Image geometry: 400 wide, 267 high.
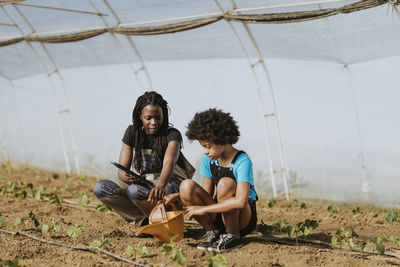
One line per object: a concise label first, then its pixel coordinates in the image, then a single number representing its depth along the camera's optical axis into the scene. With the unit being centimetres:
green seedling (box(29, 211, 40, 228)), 421
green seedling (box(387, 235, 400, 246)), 371
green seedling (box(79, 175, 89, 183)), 790
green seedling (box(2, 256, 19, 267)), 294
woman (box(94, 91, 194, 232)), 386
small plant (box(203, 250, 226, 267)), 281
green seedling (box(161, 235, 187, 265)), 296
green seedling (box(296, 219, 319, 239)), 405
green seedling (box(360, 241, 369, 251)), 354
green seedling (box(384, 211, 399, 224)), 455
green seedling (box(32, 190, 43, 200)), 594
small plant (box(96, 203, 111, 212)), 523
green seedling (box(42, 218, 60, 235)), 402
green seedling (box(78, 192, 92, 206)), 563
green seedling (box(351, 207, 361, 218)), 509
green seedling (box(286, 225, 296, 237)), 397
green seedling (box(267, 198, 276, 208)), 578
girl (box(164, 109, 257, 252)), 340
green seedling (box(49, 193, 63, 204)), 552
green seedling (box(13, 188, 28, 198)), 605
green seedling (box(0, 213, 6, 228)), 423
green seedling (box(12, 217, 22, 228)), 423
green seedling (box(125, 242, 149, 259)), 338
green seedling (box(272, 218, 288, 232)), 411
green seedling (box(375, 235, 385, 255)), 346
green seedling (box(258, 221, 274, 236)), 402
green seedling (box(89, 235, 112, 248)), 364
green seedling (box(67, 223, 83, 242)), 389
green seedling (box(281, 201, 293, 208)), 596
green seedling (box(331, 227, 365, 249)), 369
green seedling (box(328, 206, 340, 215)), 531
